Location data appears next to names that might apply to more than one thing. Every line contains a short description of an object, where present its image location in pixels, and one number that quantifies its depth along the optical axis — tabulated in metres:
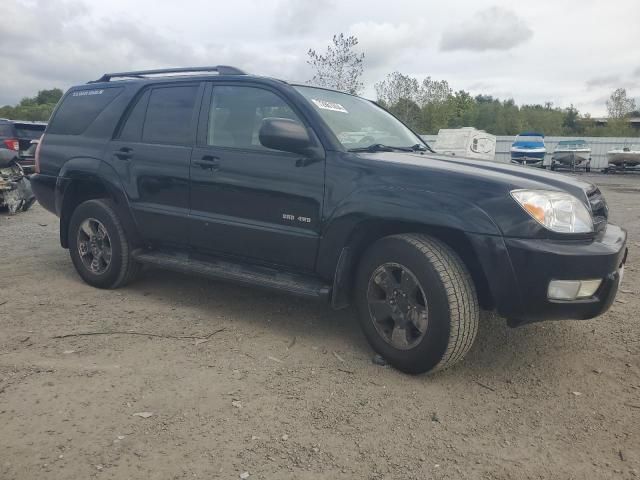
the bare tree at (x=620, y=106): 52.12
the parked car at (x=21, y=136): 11.36
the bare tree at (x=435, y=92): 40.03
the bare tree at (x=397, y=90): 33.22
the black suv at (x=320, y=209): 2.93
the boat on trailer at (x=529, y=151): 26.41
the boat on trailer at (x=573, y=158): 26.52
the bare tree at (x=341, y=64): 19.53
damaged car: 9.27
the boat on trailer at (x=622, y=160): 25.70
